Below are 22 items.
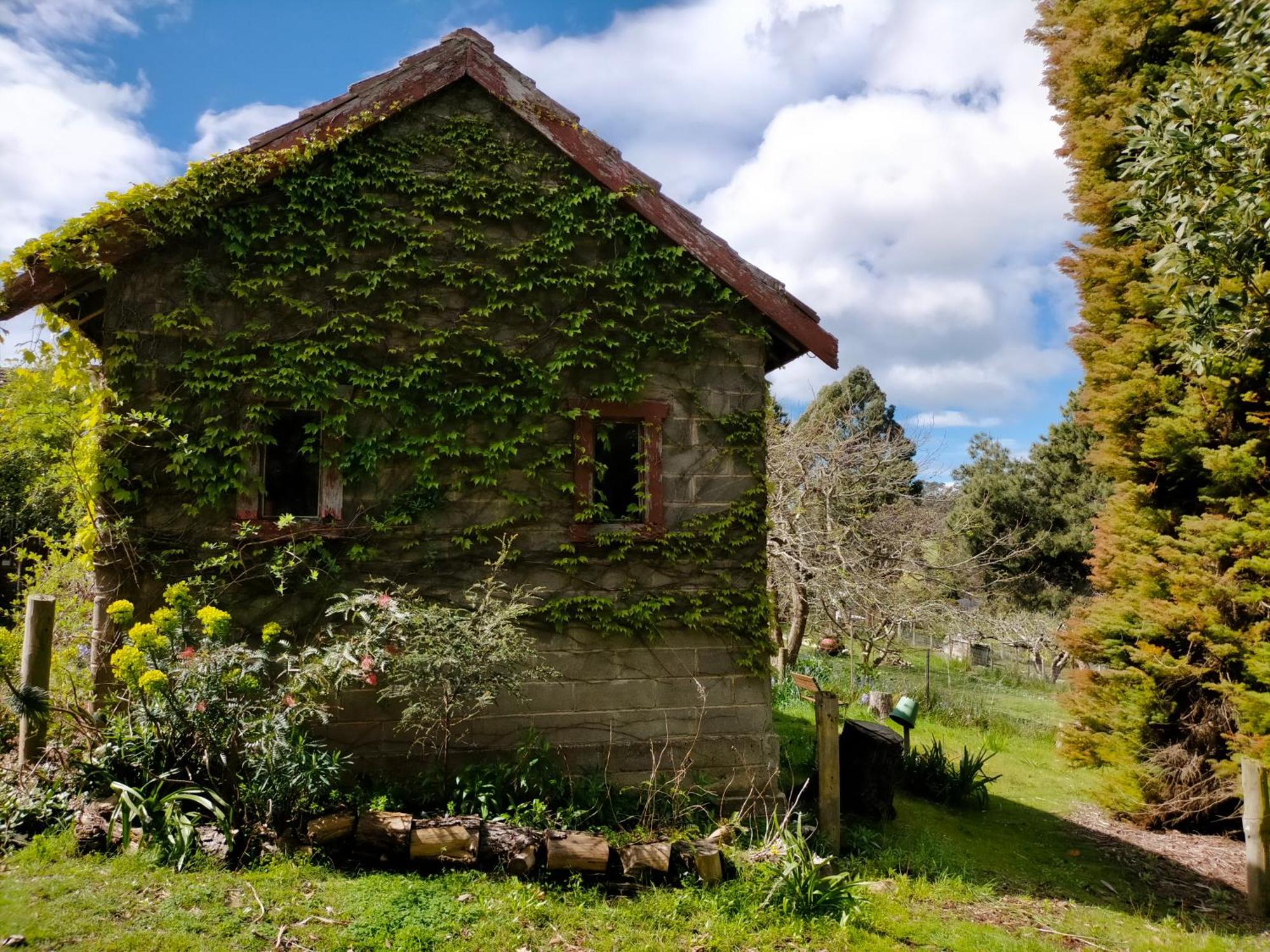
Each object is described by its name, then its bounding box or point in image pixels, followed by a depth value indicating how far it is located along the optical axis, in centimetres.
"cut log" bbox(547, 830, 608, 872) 546
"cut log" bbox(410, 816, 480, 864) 539
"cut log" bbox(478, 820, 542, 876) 545
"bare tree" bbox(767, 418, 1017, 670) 1441
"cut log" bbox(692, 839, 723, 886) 569
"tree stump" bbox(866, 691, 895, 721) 1345
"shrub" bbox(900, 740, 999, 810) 921
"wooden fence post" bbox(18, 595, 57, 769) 591
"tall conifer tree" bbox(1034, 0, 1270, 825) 844
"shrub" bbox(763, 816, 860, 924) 552
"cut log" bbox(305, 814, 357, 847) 532
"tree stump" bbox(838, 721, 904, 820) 830
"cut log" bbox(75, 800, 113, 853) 513
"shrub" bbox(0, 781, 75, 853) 525
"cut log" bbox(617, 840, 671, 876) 559
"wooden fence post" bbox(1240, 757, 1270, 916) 681
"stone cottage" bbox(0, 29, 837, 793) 656
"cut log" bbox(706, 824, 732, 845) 605
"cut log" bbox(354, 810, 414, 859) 540
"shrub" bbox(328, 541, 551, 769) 583
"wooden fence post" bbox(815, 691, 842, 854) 702
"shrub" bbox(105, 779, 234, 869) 509
